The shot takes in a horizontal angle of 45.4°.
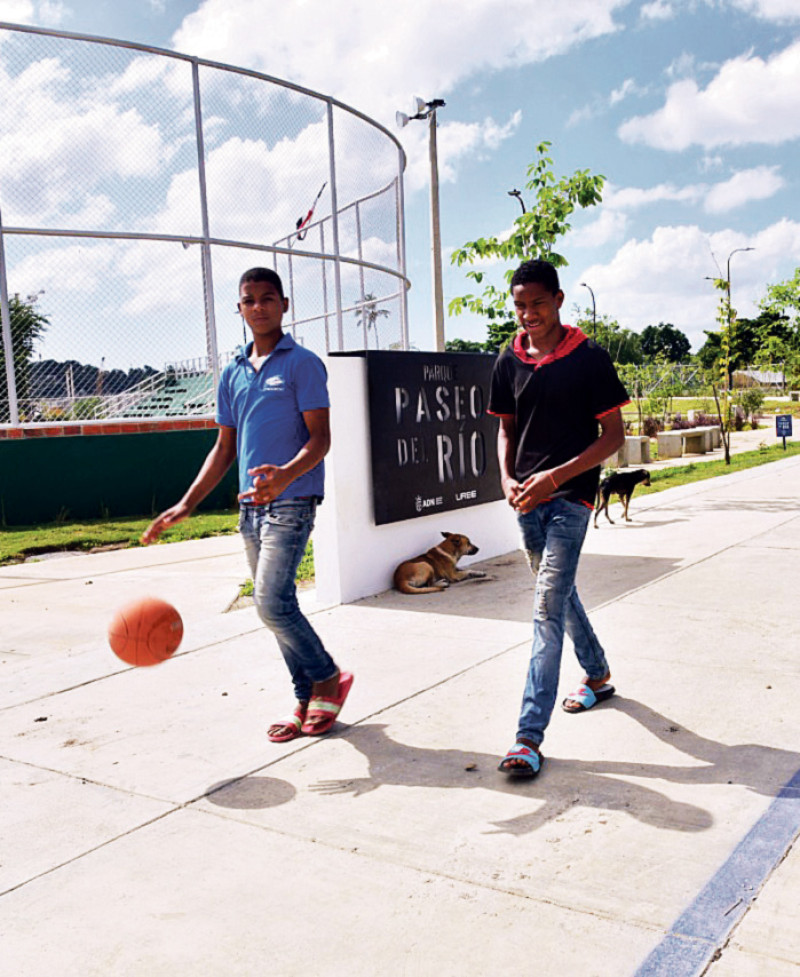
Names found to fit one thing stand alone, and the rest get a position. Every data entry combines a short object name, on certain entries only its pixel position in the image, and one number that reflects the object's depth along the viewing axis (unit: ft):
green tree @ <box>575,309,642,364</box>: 179.21
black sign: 23.47
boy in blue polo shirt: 12.51
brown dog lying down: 23.49
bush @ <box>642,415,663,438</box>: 92.96
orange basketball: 12.85
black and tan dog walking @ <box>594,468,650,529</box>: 34.35
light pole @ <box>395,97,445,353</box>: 49.26
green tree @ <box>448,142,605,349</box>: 44.27
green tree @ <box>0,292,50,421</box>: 36.88
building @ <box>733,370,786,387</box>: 222.65
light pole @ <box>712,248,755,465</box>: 72.79
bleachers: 42.29
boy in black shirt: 11.91
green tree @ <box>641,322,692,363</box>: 509.35
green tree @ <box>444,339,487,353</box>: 368.62
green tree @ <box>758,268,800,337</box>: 108.58
